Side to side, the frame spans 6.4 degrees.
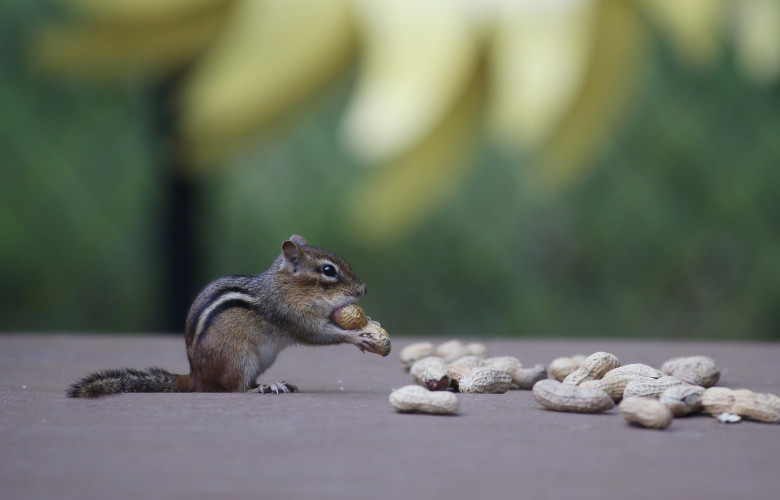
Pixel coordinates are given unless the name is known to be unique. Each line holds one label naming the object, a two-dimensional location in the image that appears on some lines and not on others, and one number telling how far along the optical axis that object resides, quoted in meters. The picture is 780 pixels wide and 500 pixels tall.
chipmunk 3.69
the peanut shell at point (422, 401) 3.58
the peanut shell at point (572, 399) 3.60
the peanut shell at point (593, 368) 3.69
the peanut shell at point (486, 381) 3.69
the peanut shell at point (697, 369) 3.72
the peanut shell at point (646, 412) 3.54
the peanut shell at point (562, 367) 3.76
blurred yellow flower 4.43
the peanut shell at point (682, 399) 3.59
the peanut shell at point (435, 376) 3.68
